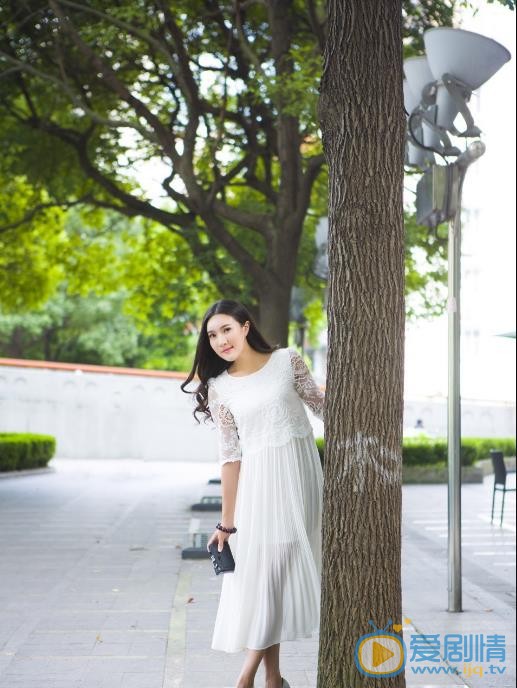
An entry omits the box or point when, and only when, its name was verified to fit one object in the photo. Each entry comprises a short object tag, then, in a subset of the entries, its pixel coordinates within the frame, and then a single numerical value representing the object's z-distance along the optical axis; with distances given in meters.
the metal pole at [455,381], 7.09
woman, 4.70
